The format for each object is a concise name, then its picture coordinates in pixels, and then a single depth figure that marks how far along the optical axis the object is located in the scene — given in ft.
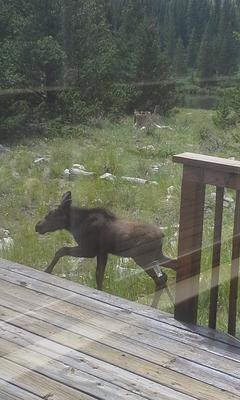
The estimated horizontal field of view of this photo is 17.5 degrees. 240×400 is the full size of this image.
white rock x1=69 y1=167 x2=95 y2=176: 14.67
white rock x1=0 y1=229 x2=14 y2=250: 12.24
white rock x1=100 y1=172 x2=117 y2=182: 14.73
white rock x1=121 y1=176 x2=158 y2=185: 14.77
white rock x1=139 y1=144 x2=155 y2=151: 14.82
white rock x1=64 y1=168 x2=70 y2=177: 14.85
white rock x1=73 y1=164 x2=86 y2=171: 14.86
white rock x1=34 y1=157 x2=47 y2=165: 14.53
